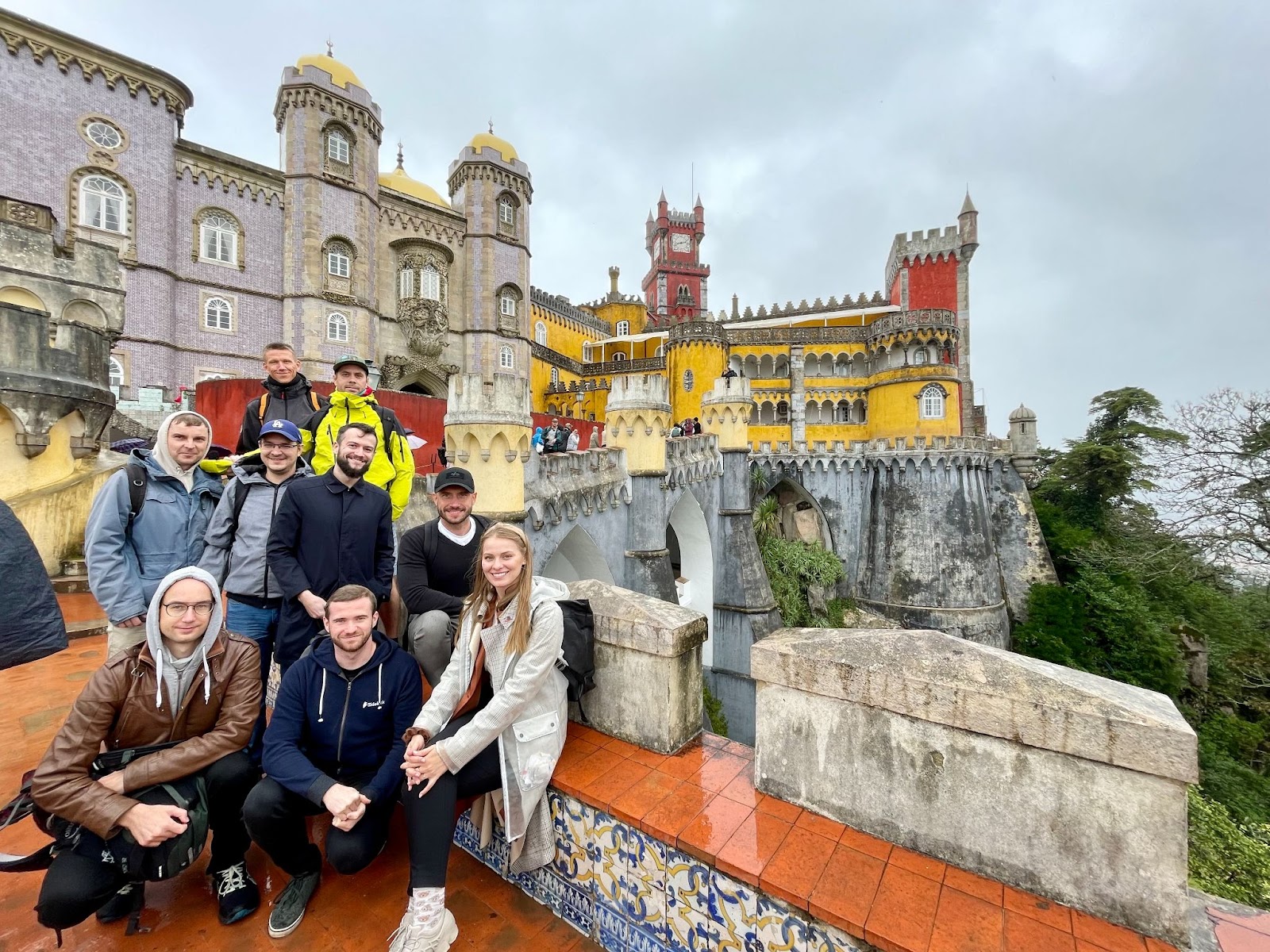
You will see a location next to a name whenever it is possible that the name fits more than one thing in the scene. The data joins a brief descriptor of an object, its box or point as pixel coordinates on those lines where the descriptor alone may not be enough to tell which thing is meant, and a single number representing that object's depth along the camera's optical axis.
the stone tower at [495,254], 22.62
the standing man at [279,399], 4.11
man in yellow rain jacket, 4.00
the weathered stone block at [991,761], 1.69
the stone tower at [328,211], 18.23
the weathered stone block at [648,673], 2.62
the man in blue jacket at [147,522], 2.70
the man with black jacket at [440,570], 3.09
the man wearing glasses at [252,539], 3.05
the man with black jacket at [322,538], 2.92
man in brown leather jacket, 1.97
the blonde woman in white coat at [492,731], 2.11
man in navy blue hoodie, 2.17
